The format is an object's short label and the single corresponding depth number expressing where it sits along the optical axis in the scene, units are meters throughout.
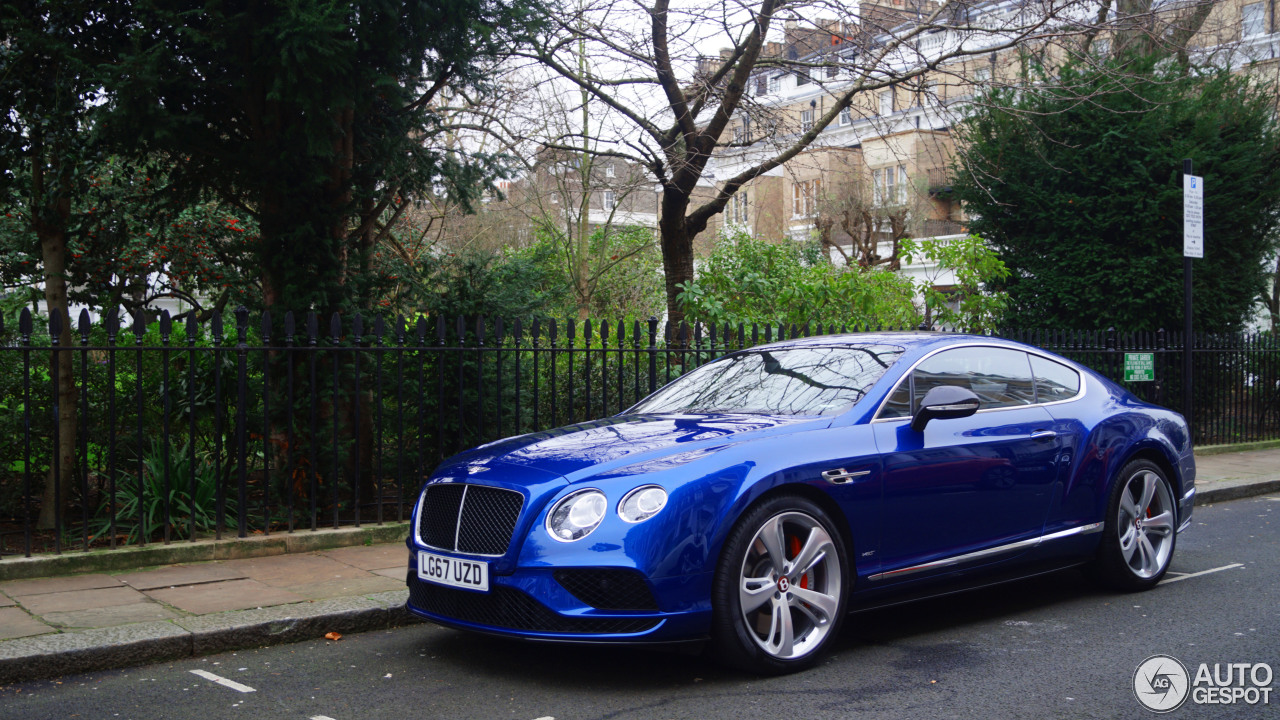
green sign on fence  12.52
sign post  11.72
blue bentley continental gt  4.17
